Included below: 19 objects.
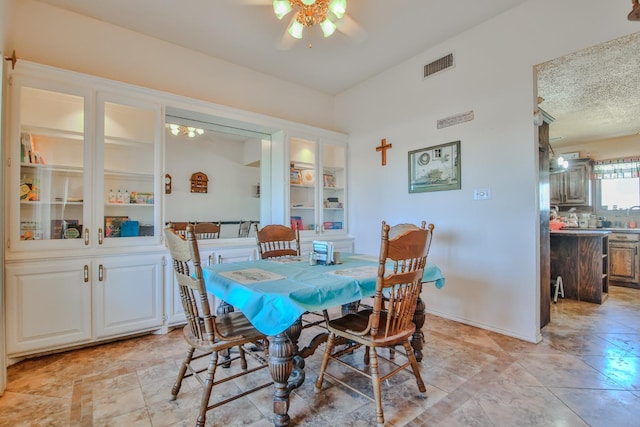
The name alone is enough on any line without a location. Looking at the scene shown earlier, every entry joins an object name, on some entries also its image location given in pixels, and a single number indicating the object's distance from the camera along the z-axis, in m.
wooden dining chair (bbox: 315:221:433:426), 1.56
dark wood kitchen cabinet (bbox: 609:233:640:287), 4.81
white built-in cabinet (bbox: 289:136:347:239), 4.14
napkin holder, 2.20
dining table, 1.43
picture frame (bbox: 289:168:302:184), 4.10
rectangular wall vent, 3.31
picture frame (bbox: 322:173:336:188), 4.49
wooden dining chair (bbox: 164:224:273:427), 1.51
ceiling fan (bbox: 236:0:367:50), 2.20
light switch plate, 3.00
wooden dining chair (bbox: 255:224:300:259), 2.72
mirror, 3.32
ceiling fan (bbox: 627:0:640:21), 1.73
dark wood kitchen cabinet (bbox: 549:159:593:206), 5.99
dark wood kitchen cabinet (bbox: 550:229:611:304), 3.84
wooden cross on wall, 4.01
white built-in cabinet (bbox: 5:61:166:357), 2.33
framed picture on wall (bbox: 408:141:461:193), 3.27
